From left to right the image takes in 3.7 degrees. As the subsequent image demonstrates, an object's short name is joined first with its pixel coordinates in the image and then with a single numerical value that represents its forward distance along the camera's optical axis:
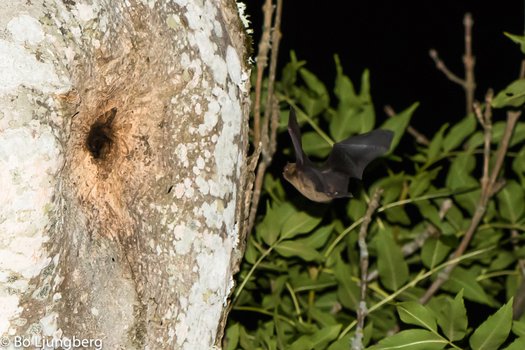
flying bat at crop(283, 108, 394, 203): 7.51
